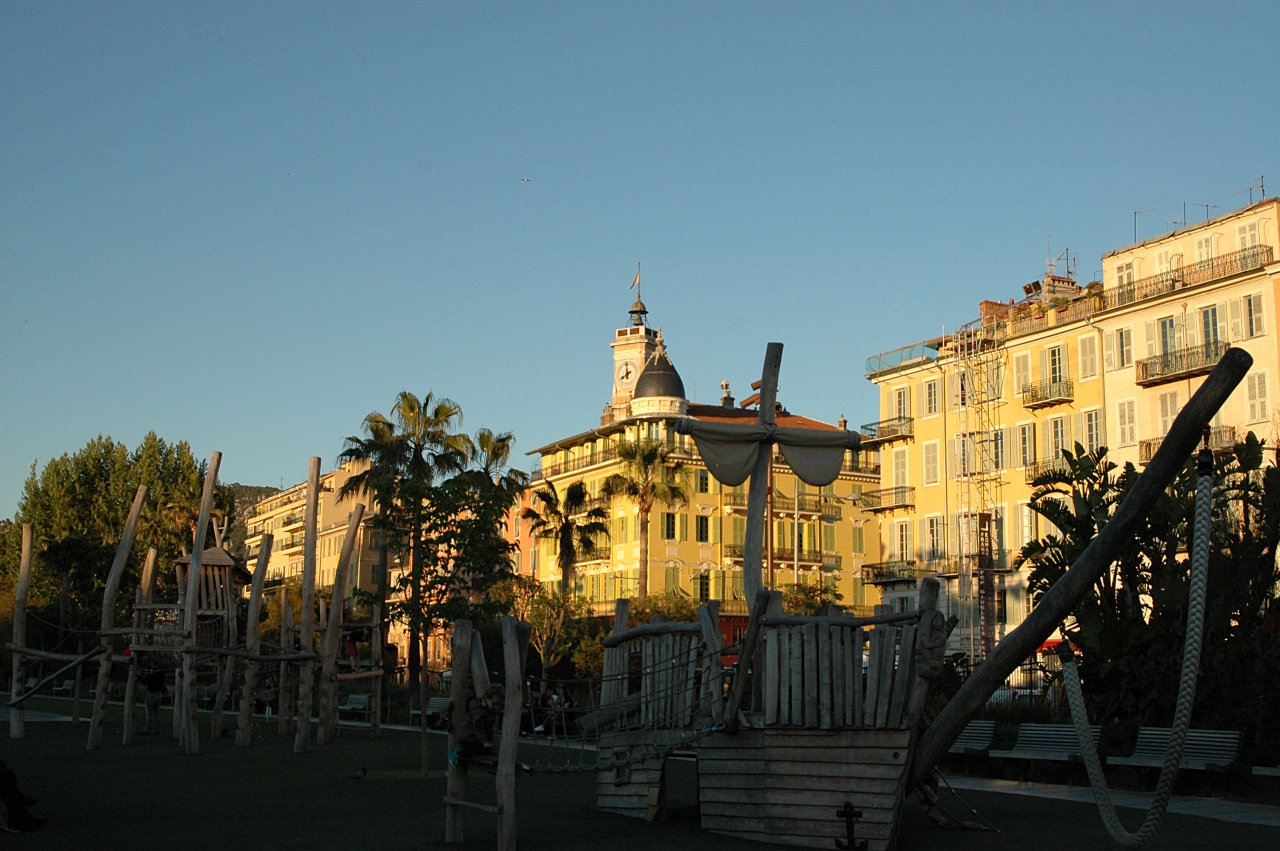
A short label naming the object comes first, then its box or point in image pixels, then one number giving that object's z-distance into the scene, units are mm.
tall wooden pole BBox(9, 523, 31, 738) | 27500
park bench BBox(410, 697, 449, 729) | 31672
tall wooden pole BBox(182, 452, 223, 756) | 23516
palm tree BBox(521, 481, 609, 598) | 66312
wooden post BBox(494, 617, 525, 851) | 11820
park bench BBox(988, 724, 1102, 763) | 19734
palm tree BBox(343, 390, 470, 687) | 51562
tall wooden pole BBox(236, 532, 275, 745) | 26391
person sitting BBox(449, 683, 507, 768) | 12633
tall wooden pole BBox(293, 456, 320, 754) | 24219
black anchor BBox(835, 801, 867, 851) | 12312
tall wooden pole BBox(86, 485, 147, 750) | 25094
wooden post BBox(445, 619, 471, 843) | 12680
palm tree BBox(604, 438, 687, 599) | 68312
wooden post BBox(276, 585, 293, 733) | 30106
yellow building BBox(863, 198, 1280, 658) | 48031
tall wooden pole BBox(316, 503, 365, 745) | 25406
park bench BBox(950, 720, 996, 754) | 21547
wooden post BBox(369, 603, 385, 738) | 28906
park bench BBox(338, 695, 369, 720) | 37344
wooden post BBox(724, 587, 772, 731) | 13242
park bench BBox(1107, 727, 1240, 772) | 17234
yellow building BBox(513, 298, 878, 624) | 76000
